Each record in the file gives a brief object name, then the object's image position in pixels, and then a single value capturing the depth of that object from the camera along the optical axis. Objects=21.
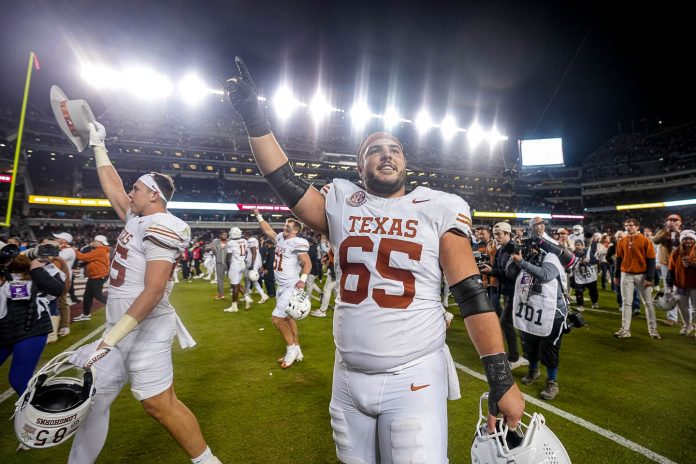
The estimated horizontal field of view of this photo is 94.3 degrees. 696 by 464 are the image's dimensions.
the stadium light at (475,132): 46.78
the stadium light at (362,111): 43.19
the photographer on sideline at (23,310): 3.25
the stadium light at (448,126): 45.28
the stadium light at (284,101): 38.47
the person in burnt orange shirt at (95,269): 8.28
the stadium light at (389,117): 46.50
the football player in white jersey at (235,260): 9.82
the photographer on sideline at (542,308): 4.20
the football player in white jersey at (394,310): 1.51
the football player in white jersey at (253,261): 10.43
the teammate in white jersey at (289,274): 5.44
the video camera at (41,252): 3.71
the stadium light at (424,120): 44.92
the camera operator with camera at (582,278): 8.84
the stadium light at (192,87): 35.91
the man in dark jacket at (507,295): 5.16
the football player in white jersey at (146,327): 2.28
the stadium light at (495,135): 46.52
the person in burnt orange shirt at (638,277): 6.46
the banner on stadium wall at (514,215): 49.78
